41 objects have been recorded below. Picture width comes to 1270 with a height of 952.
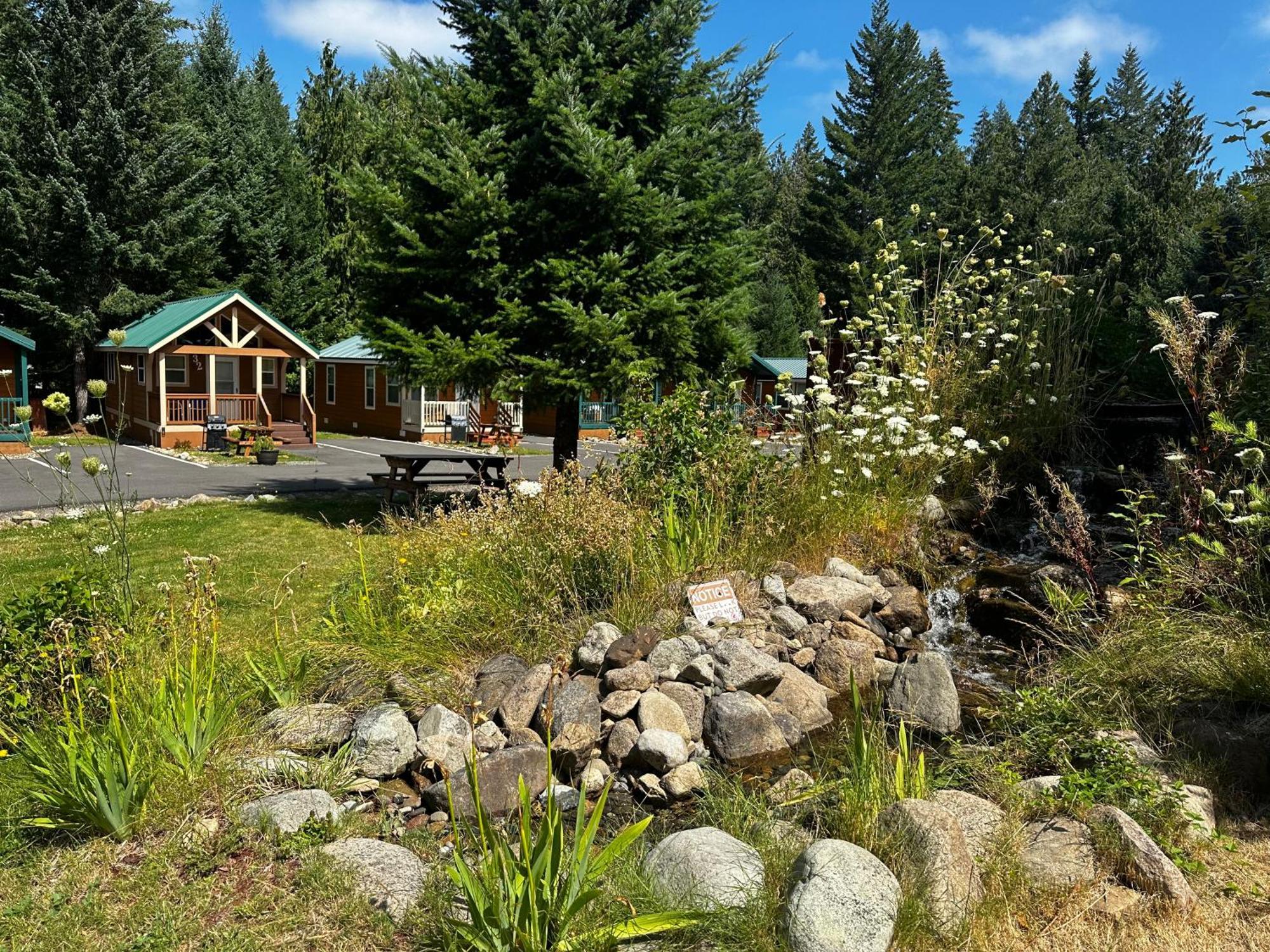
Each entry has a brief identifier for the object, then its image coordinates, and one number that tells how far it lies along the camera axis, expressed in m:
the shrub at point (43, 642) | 4.11
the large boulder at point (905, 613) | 6.40
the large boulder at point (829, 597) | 6.06
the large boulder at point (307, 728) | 4.30
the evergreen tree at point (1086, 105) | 53.03
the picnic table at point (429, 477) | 12.20
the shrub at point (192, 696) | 3.71
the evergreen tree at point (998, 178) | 37.06
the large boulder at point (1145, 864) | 3.18
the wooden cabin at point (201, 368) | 23.94
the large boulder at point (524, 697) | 4.80
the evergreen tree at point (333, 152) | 34.09
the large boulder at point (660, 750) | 4.57
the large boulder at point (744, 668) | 5.22
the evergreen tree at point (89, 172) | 24.72
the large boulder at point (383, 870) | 3.16
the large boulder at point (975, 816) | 3.38
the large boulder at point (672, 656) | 5.23
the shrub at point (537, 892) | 2.69
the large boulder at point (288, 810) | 3.57
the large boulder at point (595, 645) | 5.25
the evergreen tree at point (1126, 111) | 48.03
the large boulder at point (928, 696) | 4.81
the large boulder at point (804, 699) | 5.18
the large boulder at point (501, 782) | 4.18
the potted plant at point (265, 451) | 19.95
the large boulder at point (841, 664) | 5.52
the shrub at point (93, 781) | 3.43
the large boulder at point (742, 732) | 4.73
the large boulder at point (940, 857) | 3.04
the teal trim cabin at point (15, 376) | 21.25
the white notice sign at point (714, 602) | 5.66
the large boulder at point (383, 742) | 4.35
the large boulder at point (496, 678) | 4.94
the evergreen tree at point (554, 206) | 10.00
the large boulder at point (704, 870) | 3.08
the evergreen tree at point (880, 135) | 37.47
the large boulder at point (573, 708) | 4.78
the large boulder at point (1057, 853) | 3.25
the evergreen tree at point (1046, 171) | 36.47
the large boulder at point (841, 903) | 2.85
